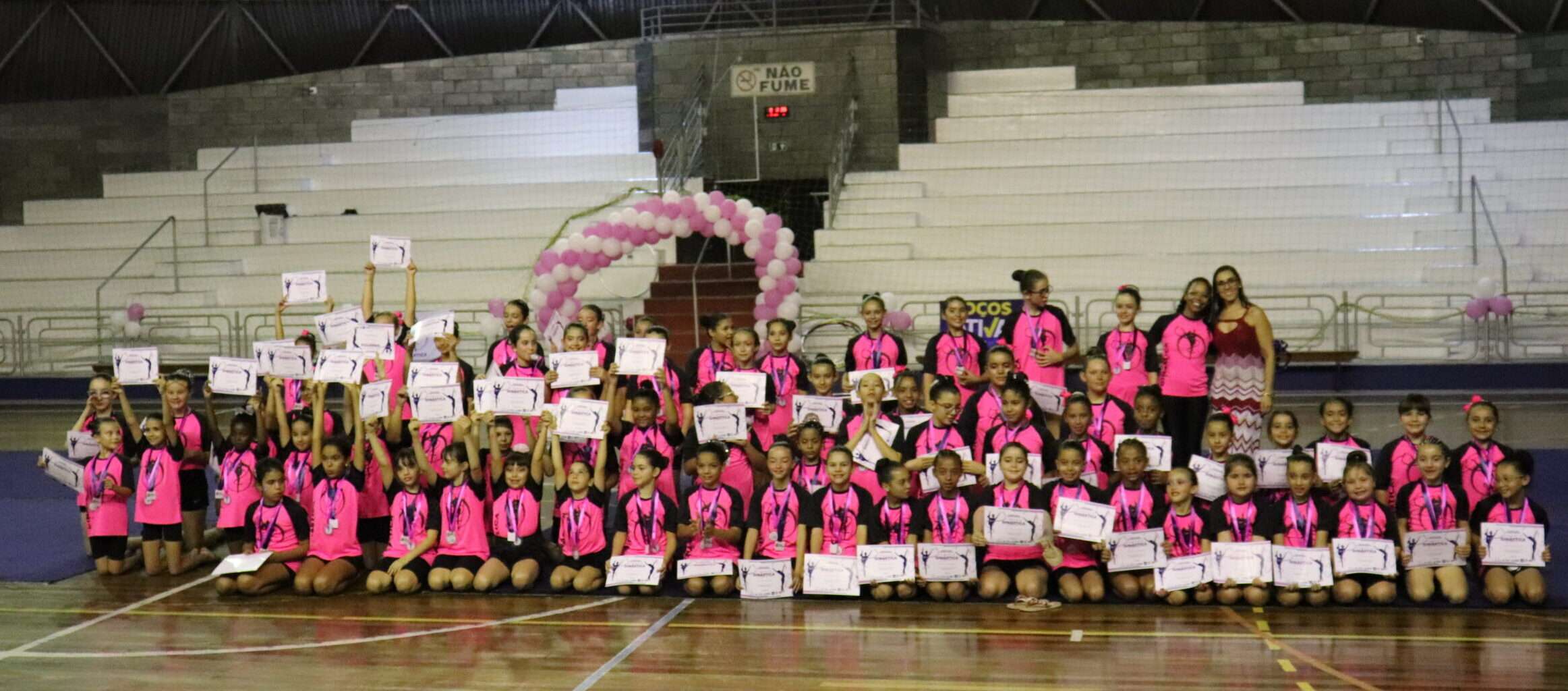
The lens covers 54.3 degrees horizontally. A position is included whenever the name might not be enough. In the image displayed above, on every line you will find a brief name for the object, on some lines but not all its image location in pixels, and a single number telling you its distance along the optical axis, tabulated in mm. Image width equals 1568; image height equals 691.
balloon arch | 15695
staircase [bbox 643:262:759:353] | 17609
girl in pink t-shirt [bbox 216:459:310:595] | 8688
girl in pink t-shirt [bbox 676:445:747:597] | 8539
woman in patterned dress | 8922
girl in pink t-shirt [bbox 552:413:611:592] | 8594
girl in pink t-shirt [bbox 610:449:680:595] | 8562
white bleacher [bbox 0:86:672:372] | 18969
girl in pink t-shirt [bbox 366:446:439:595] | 8625
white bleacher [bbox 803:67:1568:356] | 17078
